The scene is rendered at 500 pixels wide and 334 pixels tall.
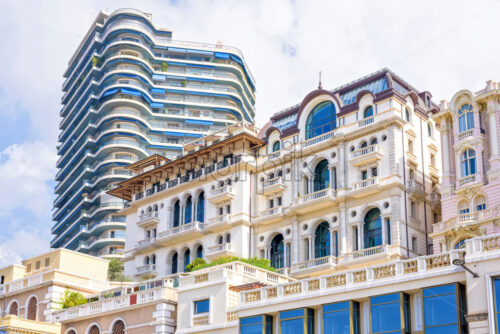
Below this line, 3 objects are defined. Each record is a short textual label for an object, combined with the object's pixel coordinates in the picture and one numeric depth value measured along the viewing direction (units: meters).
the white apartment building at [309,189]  55.84
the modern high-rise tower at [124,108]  112.44
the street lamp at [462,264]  28.80
